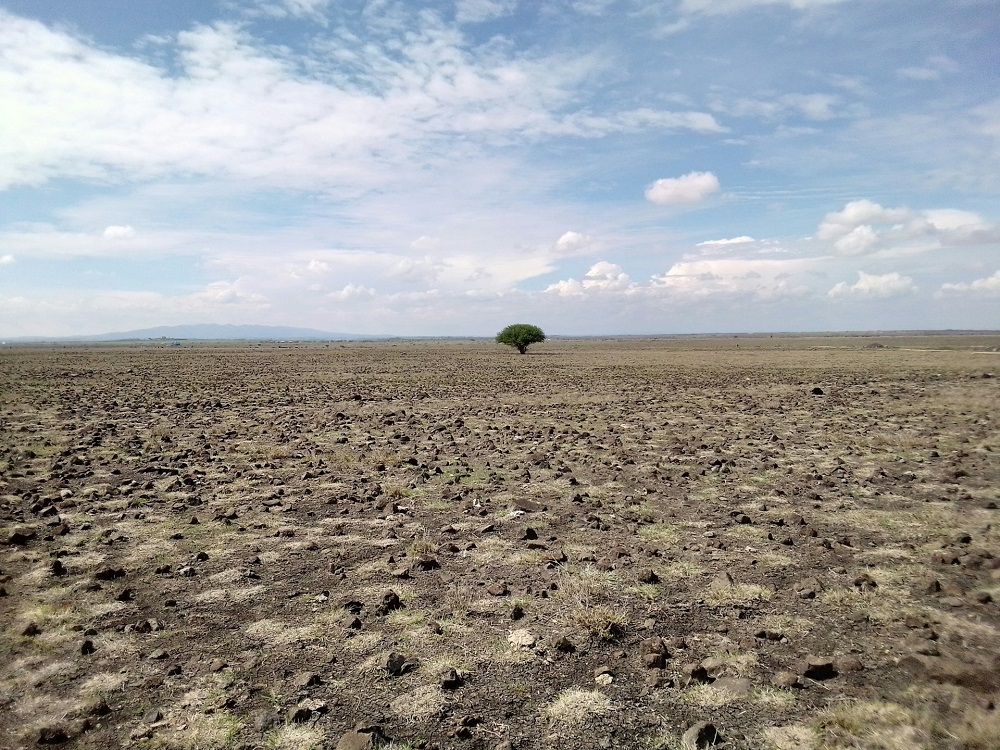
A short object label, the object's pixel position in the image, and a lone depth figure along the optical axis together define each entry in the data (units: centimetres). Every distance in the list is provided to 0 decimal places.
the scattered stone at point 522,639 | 568
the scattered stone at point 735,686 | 480
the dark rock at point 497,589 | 684
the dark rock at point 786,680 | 488
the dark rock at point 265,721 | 444
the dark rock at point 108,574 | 727
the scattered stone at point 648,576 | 713
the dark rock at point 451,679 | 496
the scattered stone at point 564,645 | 554
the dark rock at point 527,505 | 1028
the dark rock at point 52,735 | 429
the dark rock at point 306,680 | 499
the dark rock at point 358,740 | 419
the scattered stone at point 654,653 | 526
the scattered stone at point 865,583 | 675
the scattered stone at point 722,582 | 687
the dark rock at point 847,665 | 506
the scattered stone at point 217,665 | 525
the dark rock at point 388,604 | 636
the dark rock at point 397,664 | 519
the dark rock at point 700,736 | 421
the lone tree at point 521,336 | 10025
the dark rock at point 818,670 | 500
